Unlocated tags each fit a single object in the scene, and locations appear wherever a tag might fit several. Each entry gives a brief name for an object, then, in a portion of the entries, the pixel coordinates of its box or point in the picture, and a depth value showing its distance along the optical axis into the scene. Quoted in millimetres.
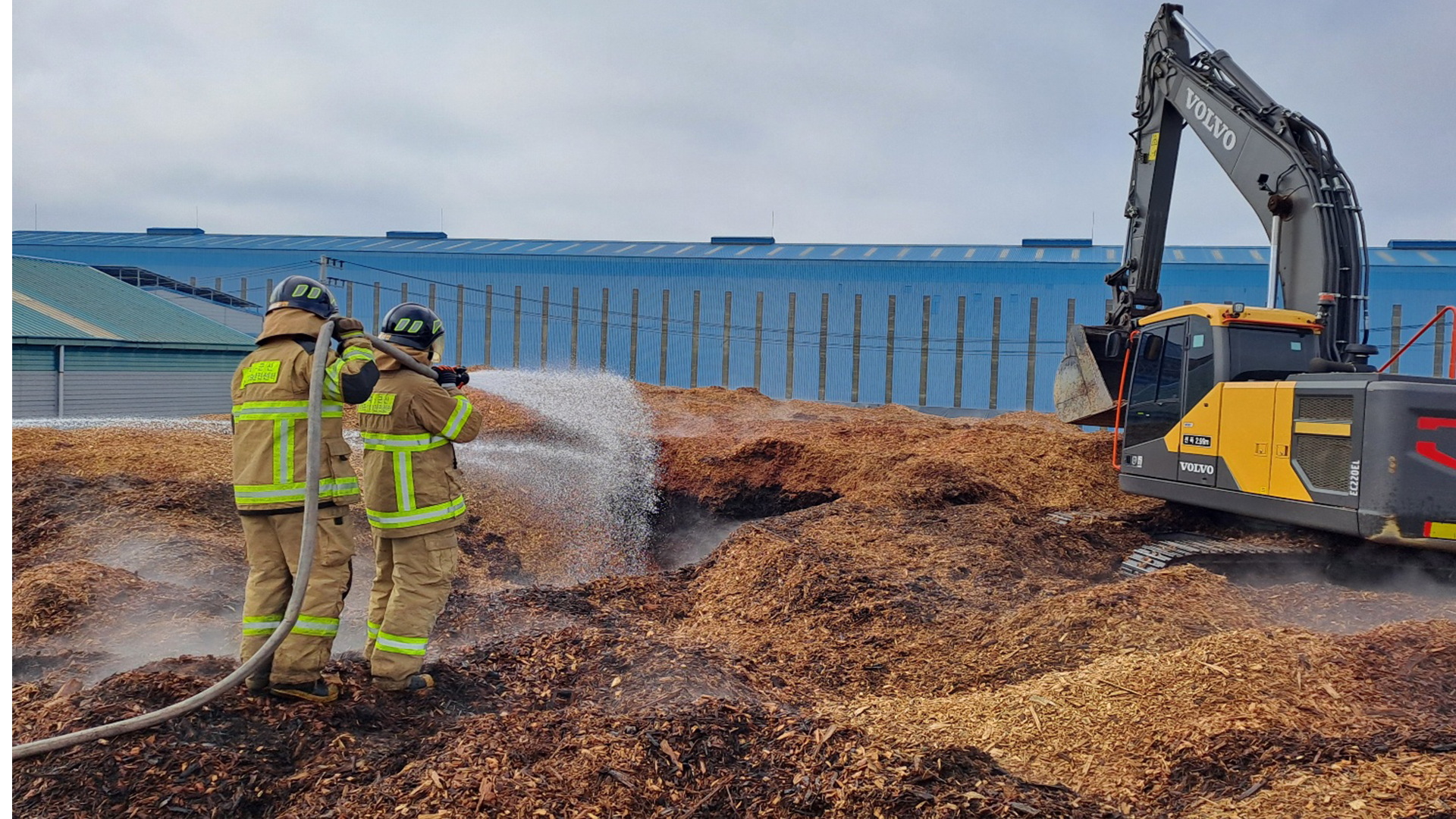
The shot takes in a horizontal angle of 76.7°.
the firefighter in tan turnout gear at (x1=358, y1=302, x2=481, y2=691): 4832
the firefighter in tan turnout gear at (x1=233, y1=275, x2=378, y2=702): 4480
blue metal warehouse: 32312
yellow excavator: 6961
